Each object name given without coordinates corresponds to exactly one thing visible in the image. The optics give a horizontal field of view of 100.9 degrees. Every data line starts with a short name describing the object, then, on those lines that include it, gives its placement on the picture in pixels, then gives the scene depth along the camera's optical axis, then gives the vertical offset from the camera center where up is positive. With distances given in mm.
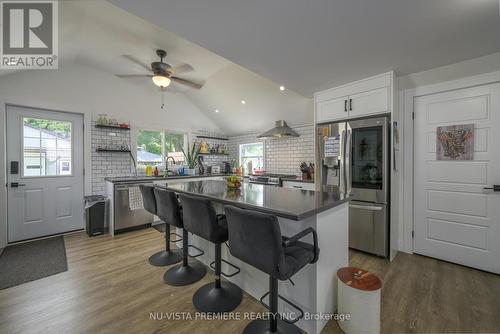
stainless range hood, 4418 +744
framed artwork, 2434 +293
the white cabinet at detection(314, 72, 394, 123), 2660 +950
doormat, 2297 -1222
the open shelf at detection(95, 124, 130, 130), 3893 +761
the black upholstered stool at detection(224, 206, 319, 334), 1181 -530
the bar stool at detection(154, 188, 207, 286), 2119 -1155
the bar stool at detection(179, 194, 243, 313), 1684 -611
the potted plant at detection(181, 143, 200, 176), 4957 +165
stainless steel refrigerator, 2646 -86
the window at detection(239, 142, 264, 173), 5562 +331
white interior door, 2316 -227
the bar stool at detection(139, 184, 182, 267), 2480 -1158
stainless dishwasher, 3623 -743
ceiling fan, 2943 +1388
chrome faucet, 4914 +91
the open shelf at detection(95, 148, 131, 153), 3898 +302
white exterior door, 3182 -112
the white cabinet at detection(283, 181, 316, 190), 3826 -366
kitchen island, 1504 -641
